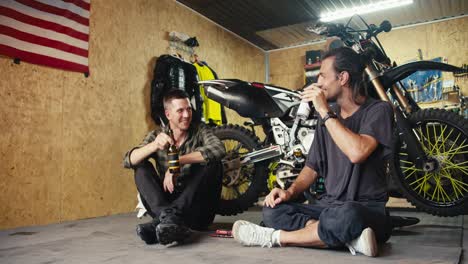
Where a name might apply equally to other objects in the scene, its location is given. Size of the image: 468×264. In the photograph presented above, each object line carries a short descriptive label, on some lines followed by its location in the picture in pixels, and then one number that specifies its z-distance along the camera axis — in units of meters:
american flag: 2.71
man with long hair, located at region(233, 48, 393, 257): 1.54
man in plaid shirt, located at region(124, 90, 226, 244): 1.89
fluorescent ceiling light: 4.67
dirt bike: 2.49
